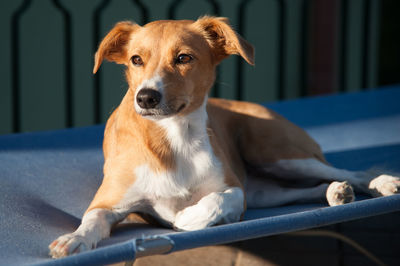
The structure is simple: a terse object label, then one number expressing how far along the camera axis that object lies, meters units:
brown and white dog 4.09
